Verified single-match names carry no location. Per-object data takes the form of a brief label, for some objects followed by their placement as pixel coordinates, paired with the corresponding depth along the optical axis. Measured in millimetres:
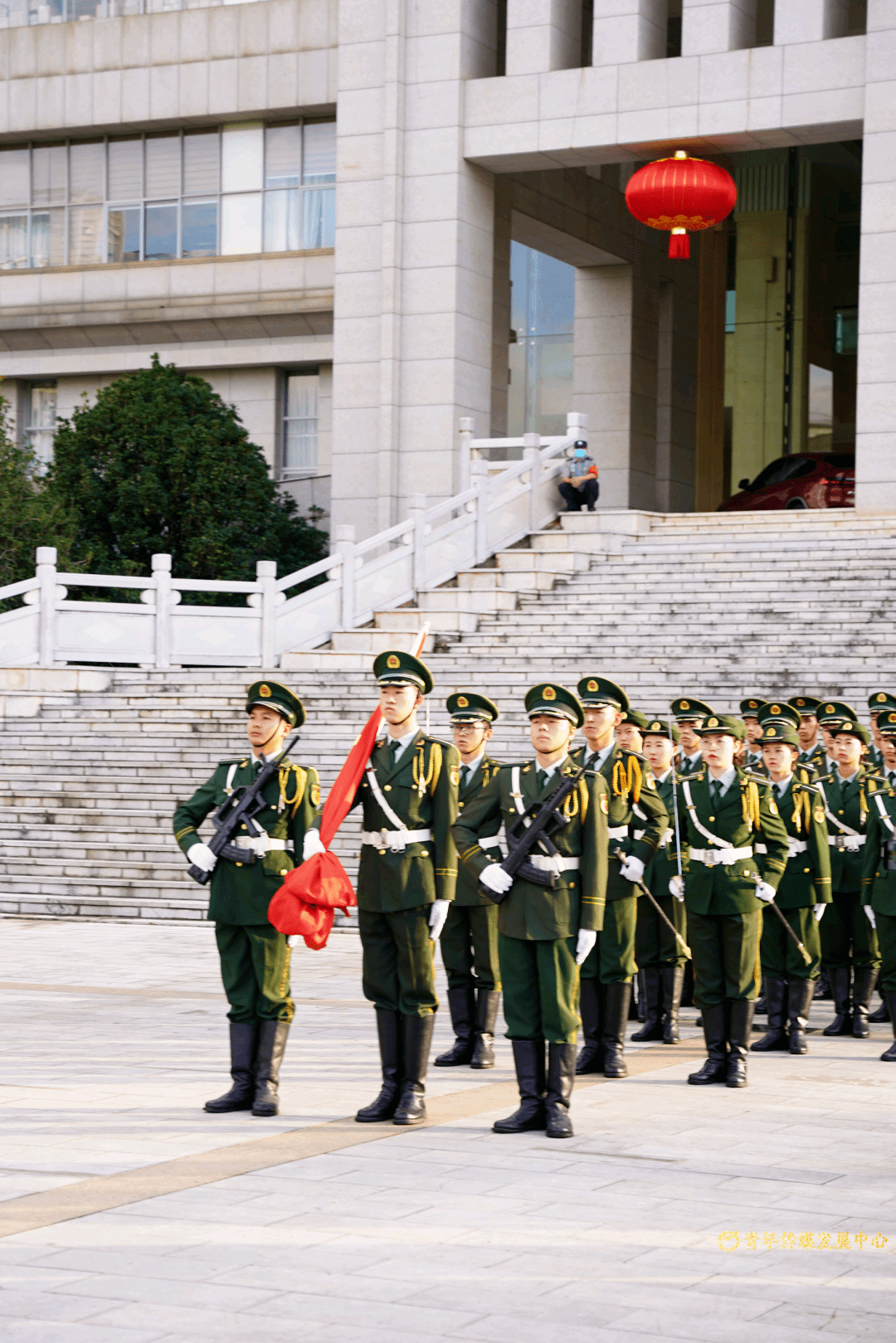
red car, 24484
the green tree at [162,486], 23641
